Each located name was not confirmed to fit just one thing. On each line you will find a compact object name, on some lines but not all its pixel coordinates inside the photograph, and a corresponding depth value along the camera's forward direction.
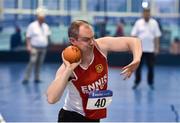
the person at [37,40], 12.27
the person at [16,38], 16.83
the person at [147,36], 11.60
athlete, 4.14
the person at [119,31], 16.60
